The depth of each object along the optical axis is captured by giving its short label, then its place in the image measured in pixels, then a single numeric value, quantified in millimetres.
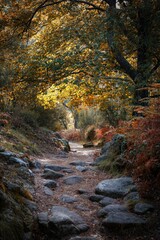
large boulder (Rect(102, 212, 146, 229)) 3156
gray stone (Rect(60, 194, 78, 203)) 4305
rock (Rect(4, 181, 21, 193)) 3429
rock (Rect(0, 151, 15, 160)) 4956
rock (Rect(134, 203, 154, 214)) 3404
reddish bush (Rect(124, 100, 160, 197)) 3686
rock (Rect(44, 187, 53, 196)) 4495
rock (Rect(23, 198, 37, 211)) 3382
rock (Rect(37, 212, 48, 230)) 3131
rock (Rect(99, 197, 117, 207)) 4118
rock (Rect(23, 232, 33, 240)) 2747
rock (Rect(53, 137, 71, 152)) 11078
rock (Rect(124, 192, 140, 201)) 3895
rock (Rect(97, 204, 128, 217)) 3615
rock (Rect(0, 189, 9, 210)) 2832
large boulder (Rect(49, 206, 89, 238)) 3117
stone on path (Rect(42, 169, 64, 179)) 5657
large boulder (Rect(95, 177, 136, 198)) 4367
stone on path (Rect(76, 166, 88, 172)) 6652
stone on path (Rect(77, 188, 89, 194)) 4844
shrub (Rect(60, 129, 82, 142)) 18266
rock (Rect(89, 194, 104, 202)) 4363
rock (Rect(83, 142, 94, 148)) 13650
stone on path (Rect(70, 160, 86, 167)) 7533
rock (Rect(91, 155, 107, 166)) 7035
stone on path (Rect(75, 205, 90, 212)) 3981
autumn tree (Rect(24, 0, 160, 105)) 6531
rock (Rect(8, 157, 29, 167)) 4879
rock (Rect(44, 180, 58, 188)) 5009
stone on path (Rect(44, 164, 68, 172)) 6543
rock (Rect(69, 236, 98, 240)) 2969
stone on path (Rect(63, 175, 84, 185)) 5463
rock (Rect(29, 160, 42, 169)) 6234
